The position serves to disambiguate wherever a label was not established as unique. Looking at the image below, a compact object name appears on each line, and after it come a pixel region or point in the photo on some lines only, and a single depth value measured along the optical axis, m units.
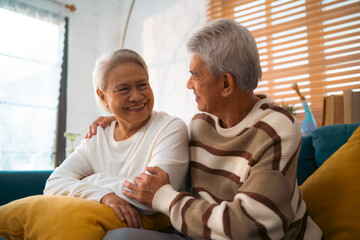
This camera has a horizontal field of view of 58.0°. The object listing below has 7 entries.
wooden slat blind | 2.83
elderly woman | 1.20
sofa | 1.09
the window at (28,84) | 3.65
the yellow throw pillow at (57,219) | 0.91
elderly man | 0.89
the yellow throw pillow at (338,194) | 1.05
